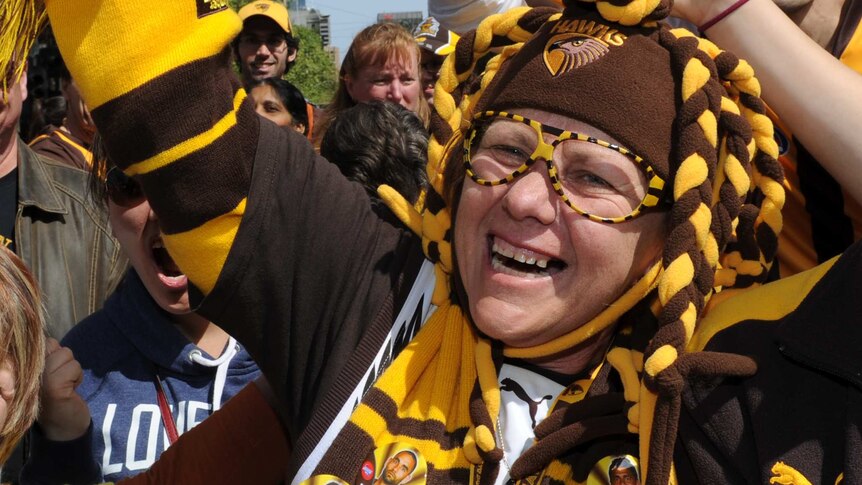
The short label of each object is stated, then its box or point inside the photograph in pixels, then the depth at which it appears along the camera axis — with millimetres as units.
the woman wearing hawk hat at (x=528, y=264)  1500
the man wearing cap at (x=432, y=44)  4340
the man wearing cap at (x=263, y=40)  5504
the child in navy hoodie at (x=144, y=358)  2336
